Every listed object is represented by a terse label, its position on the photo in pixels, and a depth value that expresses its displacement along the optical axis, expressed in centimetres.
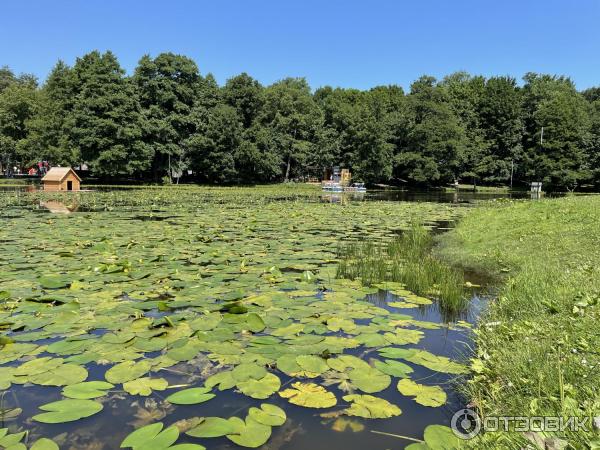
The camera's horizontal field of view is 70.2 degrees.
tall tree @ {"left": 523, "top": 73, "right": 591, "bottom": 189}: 5097
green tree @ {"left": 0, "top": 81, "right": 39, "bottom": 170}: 4972
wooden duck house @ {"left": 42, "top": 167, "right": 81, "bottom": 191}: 3192
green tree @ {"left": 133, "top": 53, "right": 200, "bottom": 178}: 4553
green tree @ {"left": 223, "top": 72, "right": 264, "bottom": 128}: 4916
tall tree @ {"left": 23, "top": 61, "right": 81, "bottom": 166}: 4291
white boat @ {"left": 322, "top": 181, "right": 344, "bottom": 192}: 4525
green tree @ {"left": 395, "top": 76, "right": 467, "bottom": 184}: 5131
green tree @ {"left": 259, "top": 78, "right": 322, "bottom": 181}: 5303
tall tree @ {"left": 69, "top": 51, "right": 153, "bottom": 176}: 4094
